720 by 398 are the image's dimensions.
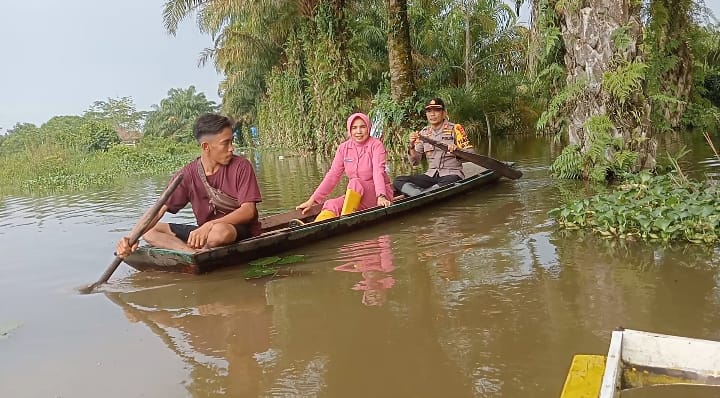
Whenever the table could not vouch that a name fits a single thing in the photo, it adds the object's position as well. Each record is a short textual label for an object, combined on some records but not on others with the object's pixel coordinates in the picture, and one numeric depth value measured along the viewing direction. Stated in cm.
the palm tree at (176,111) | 6050
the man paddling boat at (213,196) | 489
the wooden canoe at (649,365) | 191
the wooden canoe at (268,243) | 484
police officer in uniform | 798
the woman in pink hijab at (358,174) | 658
